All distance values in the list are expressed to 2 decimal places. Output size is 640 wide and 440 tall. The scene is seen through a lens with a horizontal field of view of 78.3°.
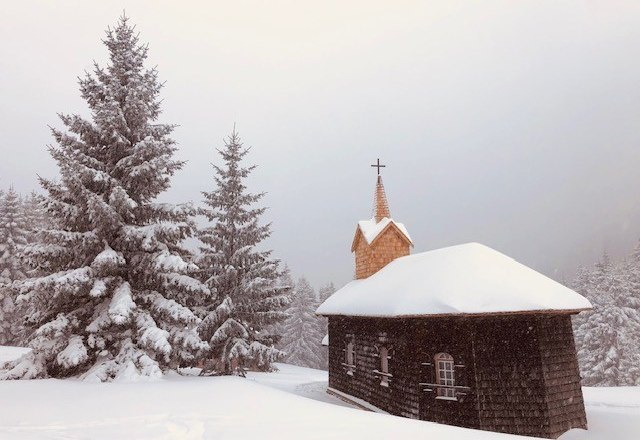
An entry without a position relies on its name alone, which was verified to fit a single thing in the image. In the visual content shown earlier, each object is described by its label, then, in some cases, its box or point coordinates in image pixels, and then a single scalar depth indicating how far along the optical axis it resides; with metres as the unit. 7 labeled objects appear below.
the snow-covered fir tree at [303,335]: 45.44
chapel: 11.90
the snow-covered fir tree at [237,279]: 20.33
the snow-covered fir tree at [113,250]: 10.60
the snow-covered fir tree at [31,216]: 32.62
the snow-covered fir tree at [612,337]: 30.75
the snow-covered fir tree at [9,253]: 29.03
